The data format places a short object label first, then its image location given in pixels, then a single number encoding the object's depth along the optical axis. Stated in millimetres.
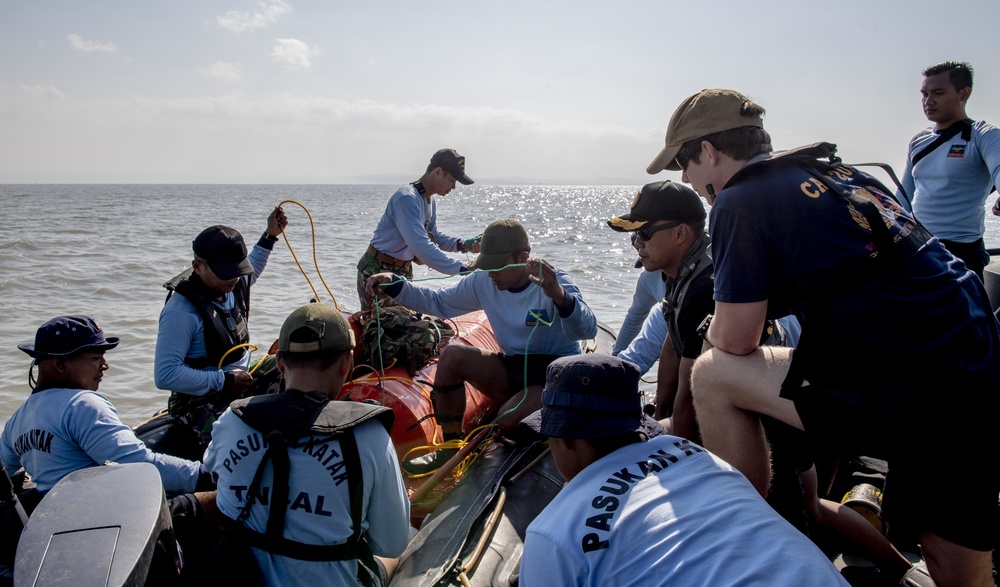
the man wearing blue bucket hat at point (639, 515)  1379
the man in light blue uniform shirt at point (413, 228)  5531
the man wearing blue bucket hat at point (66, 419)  2631
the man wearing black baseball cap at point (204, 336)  3605
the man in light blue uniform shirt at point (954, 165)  4094
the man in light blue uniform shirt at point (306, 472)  1987
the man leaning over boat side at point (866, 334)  1882
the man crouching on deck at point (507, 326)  3717
